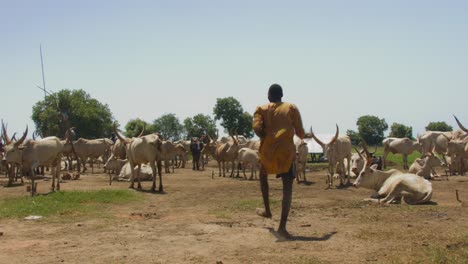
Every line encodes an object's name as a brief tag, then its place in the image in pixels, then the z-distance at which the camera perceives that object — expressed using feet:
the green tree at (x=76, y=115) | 219.41
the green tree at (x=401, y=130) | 296.71
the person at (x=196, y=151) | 112.16
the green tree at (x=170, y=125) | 346.13
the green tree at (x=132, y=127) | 227.12
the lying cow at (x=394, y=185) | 41.98
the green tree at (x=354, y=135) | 259.39
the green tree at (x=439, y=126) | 290.97
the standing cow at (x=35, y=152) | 53.42
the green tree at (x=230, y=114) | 256.93
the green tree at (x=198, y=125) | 268.62
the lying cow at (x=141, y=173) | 71.31
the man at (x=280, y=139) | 27.55
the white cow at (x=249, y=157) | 77.92
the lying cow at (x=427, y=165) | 70.23
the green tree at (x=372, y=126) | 325.42
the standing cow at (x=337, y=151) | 64.08
